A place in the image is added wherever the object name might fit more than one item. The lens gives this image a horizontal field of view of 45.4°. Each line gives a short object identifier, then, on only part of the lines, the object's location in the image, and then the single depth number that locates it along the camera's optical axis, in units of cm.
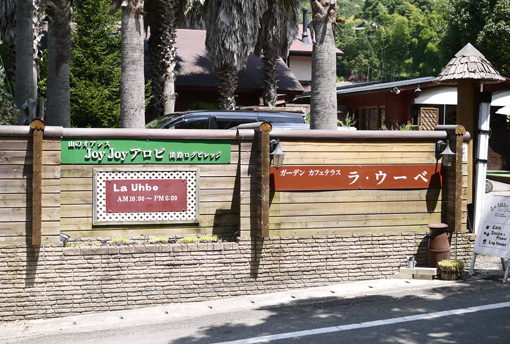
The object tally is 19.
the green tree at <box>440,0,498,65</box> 3772
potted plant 1066
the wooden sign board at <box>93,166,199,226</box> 975
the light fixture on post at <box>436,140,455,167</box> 1103
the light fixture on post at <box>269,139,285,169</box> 1006
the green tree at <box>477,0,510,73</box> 3619
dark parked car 1541
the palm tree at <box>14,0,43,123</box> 1498
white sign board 1080
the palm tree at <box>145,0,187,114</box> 2222
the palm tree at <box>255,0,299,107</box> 2477
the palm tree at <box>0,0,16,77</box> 2073
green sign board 955
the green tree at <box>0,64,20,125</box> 1362
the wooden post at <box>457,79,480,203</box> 1234
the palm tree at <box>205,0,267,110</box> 2206
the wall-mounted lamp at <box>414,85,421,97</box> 2476
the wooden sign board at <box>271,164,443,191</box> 1046
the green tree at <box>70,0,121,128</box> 1972
